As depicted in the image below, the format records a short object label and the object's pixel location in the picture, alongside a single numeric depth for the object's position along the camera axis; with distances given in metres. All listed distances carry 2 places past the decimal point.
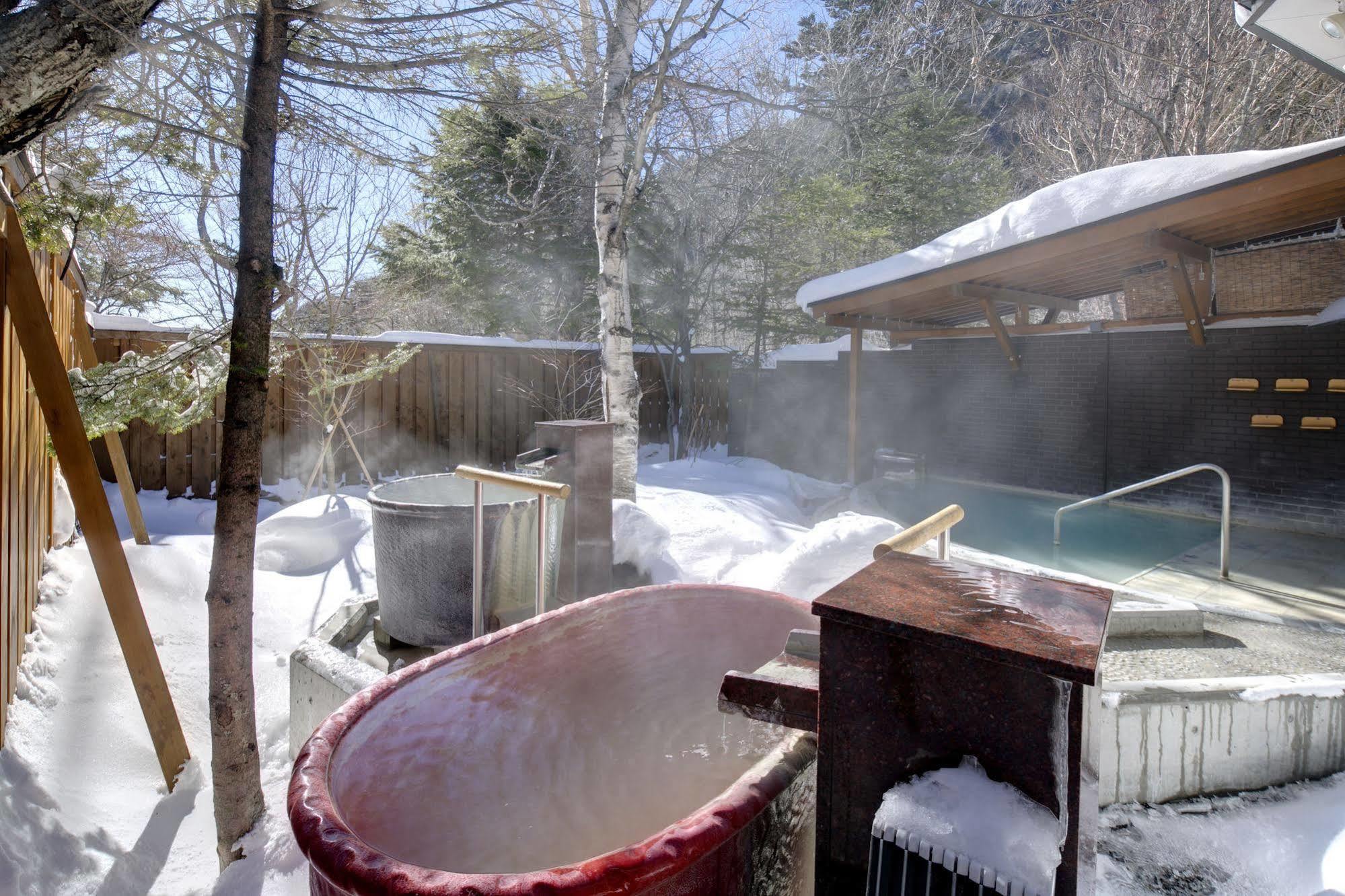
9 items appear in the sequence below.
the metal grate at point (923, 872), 0.79
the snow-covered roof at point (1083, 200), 5.02
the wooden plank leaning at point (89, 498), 2.43
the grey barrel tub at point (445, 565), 3.39
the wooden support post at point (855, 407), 9.14
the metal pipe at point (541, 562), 2.75
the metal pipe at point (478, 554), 2.87
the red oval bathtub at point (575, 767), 0.96
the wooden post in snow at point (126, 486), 4.71
